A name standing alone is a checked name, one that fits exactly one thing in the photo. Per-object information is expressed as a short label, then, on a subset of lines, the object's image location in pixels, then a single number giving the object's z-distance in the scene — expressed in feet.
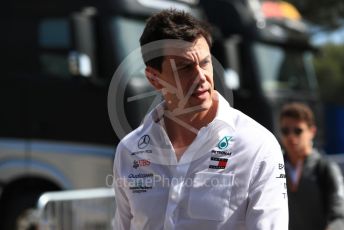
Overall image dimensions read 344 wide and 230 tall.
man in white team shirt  16.30
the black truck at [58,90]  57.62
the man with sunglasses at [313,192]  29.76
